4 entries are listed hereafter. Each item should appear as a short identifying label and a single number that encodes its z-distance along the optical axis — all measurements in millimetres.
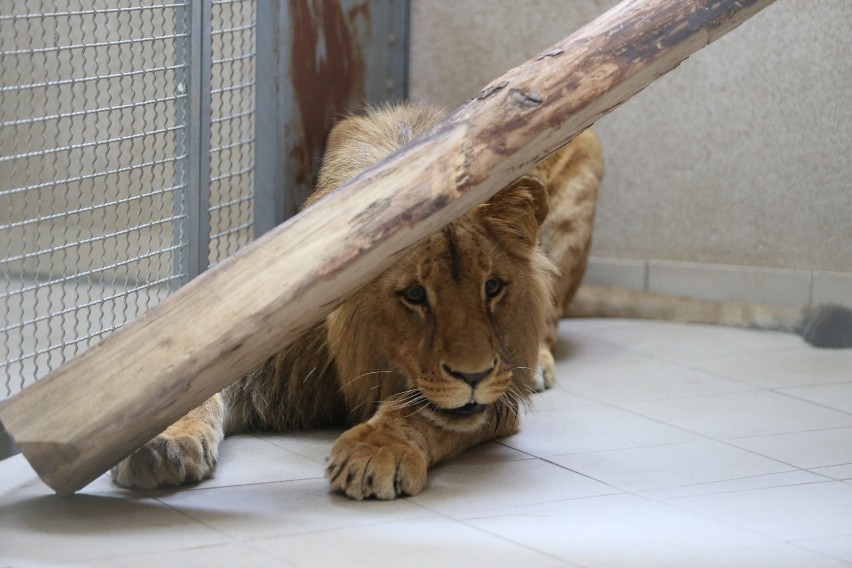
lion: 3152
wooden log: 2756
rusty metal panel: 4672
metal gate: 4066
